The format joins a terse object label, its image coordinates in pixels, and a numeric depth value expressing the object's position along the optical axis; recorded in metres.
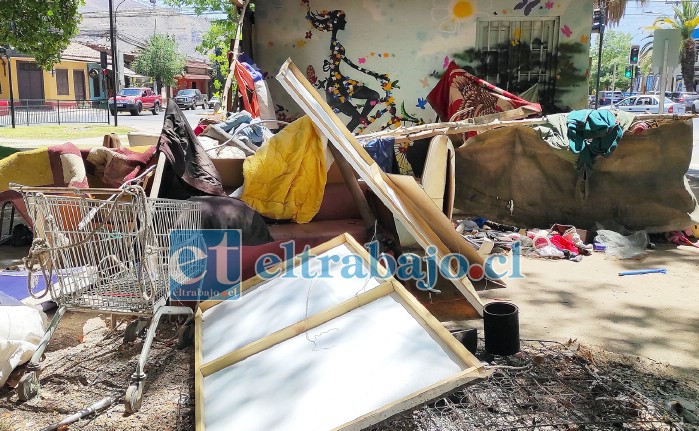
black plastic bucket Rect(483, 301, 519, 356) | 3.54
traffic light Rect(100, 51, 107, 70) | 24.08
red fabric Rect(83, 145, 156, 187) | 5.41
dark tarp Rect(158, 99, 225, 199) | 4.73
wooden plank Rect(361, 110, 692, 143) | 6.05
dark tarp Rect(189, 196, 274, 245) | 4.30
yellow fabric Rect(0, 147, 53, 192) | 5.64
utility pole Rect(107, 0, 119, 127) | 23.08
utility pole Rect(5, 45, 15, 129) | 22.83
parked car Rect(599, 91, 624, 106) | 38.58
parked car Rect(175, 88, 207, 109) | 37.77
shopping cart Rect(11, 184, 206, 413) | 3.26
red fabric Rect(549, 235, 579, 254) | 6.27
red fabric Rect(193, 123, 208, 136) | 6.61
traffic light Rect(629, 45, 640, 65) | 18.48
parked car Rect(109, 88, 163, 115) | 34.38
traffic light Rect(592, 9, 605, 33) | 17.08
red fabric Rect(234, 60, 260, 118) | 8.54
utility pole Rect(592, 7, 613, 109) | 17.03
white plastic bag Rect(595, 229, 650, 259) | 6.18
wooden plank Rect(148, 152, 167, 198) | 4.40
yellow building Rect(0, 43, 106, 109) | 38.88
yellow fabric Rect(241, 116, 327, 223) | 5.03
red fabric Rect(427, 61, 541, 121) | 7.74
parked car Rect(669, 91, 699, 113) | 31.14
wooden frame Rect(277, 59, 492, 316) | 4.18
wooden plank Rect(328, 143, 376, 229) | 5.21
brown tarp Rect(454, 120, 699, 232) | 6.70
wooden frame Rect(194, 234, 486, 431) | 2.32
